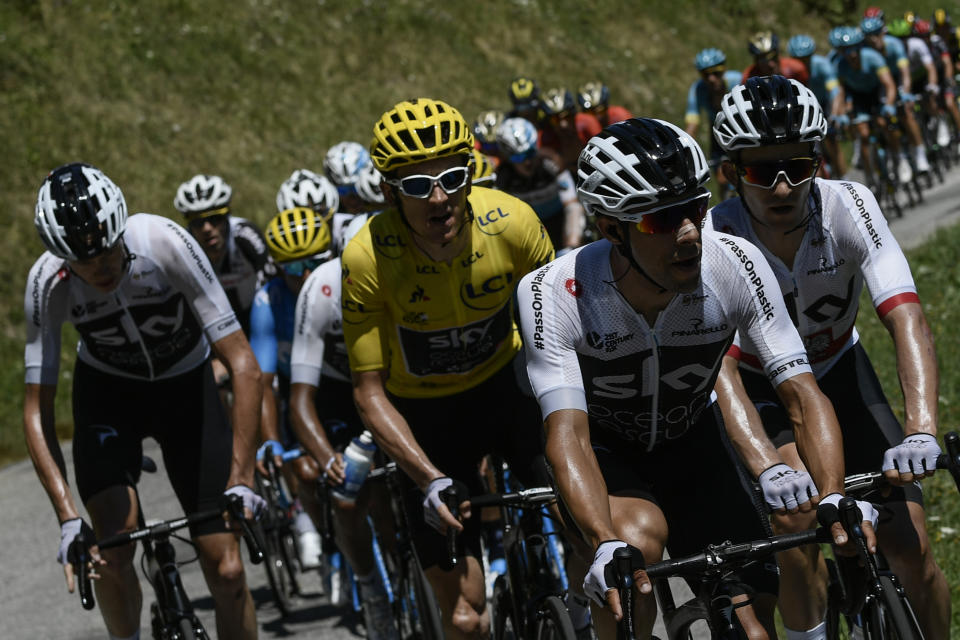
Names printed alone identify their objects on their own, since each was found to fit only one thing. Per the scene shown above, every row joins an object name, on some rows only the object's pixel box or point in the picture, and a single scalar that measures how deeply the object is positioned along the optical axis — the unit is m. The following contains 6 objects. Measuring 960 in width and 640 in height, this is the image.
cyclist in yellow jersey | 11.23
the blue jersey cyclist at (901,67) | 36.06
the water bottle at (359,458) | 12.89
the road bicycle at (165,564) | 11.12
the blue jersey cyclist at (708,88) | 31.80
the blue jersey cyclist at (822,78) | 33.09
